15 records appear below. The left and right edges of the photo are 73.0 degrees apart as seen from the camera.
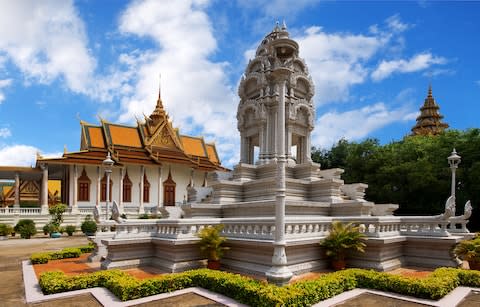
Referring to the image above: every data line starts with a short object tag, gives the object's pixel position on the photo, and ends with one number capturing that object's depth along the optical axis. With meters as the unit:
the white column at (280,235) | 7.81
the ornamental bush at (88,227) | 28.17
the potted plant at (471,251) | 10.99
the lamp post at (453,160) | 14.21
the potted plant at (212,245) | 10.88
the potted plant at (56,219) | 27.89
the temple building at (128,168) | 35.03
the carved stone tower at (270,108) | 18.69
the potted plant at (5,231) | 26.73
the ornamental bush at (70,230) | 28.31
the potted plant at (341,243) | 10.95
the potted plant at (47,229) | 27.81
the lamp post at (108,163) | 14.87
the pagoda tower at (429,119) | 55.53
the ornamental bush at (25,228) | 26.28
